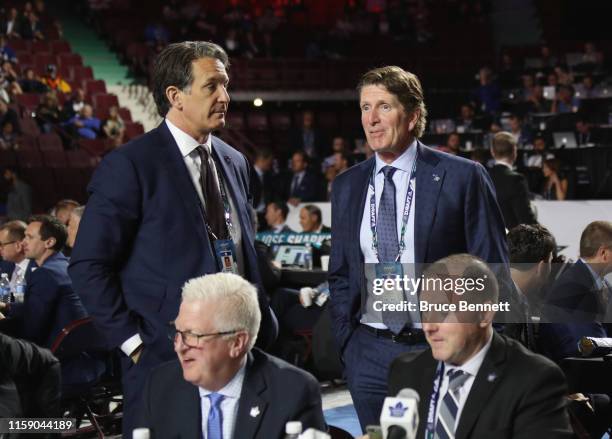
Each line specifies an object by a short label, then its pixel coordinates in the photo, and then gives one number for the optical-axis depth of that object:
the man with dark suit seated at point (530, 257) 4.25
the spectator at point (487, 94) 16.53
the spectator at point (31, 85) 16.03
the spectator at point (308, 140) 16.14
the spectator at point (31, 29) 17.59
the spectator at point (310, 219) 8.91
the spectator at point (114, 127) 15.62
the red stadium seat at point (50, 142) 14.49
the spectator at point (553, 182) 10.90
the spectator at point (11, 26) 17.36
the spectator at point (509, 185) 6.98
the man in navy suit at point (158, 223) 3.00
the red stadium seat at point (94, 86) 17.41
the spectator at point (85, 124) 15.41
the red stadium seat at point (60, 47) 17.94
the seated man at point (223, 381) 2.49
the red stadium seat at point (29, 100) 15.35
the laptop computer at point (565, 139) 13.52
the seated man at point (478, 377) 2.48
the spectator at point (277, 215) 9.38
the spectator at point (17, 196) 12.93
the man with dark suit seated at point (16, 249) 6.48
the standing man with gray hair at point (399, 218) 3.10
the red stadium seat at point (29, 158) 13.97
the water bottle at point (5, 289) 5.89
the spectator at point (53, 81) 16.50
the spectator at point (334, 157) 13.26
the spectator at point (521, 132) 14.15
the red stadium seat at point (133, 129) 16.45
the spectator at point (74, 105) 15.48
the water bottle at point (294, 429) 2.02
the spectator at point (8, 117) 14.16
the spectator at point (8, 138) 14.04
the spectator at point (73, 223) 6.04
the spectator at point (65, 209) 7.76
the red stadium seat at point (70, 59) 17.81
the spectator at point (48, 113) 14.98
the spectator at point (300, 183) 11.20
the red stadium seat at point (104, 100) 17.12
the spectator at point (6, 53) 16.09
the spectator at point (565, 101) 14.96
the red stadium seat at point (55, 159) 14.31
